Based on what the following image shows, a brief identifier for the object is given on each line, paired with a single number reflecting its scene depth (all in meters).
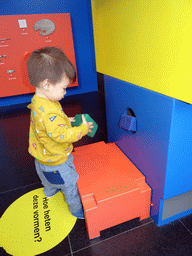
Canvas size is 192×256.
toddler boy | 0.63
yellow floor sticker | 0.77
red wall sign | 2.35
